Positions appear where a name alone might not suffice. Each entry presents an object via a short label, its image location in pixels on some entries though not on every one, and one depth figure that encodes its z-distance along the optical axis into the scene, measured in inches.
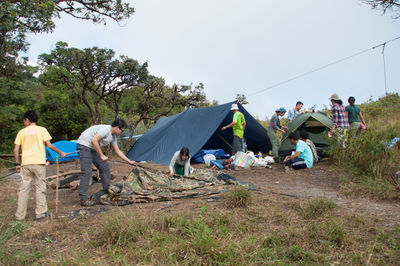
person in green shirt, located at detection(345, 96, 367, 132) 229.7
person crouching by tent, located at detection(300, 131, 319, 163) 230.4
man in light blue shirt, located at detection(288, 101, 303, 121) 285.0
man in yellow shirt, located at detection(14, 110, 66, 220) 117.3
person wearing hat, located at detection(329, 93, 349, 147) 224.1
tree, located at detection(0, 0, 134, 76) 195.0
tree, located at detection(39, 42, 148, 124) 385.7
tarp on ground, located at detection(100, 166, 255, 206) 136.2
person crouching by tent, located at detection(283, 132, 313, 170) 205.3
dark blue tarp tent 286.9
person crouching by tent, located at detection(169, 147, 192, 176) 176.2
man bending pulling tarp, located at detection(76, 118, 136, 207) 136.9
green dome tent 270.8
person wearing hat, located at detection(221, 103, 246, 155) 254.5
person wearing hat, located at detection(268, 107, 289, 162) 258.4
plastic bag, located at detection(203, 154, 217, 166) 261.3
